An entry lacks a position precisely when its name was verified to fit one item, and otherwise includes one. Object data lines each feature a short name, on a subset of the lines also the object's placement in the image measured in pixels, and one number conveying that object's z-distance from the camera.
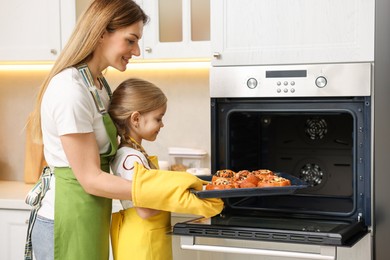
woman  1.77
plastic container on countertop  2.92
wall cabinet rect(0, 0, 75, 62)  2.83
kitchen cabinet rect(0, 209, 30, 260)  2.71
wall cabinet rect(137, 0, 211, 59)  2.69
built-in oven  2.04
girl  1.88
